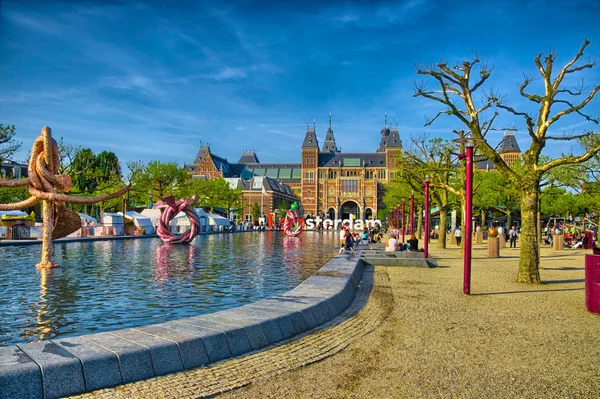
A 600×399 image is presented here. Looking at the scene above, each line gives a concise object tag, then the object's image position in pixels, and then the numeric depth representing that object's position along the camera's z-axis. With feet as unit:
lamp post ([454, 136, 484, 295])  34.55
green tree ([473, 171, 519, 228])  154.18
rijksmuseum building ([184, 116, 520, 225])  382.63
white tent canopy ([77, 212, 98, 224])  126.24
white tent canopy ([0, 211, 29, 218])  111.58
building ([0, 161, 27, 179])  219.94
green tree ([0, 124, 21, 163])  94.66
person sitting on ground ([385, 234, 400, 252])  68.03
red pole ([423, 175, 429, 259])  62.01
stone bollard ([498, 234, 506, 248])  106.86
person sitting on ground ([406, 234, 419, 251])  73.82
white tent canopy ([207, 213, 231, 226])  168.14
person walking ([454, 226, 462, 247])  106.07
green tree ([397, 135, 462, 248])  82.79
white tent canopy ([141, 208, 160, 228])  141.38
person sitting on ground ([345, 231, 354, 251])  76.07
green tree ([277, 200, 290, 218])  306.55
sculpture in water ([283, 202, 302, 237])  150.82
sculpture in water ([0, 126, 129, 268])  47.55
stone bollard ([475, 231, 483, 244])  109.84
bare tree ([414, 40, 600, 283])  41.16
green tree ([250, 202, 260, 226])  308.40
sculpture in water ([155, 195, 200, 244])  98.02
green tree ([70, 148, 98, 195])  201.13
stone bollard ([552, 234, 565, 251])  91.40
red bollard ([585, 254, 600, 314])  27.66
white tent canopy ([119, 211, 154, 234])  130.00
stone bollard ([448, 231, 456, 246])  115.22
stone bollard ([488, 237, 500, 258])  72.33
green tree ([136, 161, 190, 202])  181.05
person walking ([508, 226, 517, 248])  102.78
